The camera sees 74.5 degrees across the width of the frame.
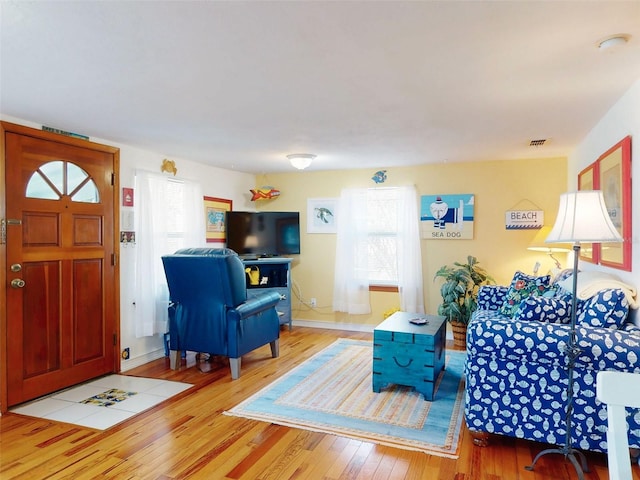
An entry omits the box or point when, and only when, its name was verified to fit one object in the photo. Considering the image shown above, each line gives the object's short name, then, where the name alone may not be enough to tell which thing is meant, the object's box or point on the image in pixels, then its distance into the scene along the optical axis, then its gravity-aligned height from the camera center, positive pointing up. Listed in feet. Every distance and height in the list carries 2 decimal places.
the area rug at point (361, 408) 8.79 -4.10
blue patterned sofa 7.16 -2.34
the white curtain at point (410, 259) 17.28 -0.86
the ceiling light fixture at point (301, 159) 14.89 +2.86
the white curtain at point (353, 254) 18.34 -0.67
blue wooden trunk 10.53 -3.04
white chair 3.20 -1.38
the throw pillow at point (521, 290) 11.29 -1.47
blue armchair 12.00 -1.99
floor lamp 6.84 +0.11
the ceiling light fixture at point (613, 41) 6.01 +2.85
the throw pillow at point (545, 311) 8.23 -1.46
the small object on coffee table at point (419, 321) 11.81 -2.36
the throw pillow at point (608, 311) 7.72 -1.38
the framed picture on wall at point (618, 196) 8.52 +0.88
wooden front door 10.13 -0.57
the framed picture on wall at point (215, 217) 17.16 +0.95
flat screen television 18.25 +0.29
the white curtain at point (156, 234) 13.50 +0.22
